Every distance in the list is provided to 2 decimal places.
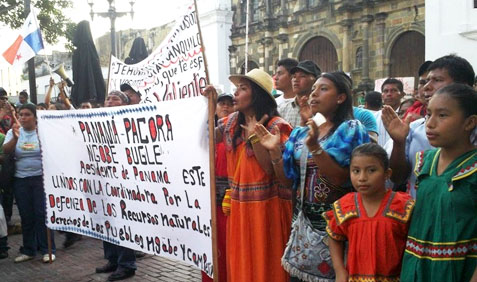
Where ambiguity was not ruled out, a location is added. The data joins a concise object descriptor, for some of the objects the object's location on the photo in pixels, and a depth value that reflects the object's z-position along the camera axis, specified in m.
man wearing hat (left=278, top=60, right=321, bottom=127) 4.58
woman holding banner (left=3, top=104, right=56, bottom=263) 6.38
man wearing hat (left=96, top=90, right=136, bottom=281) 5.43
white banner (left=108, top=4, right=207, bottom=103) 4.13
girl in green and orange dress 2.34
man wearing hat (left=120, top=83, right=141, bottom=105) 6.28
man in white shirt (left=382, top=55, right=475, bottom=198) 3.01
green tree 17.59
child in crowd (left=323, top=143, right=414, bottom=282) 2.67
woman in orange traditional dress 3.70
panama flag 7.15
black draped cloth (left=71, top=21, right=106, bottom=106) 8.27
